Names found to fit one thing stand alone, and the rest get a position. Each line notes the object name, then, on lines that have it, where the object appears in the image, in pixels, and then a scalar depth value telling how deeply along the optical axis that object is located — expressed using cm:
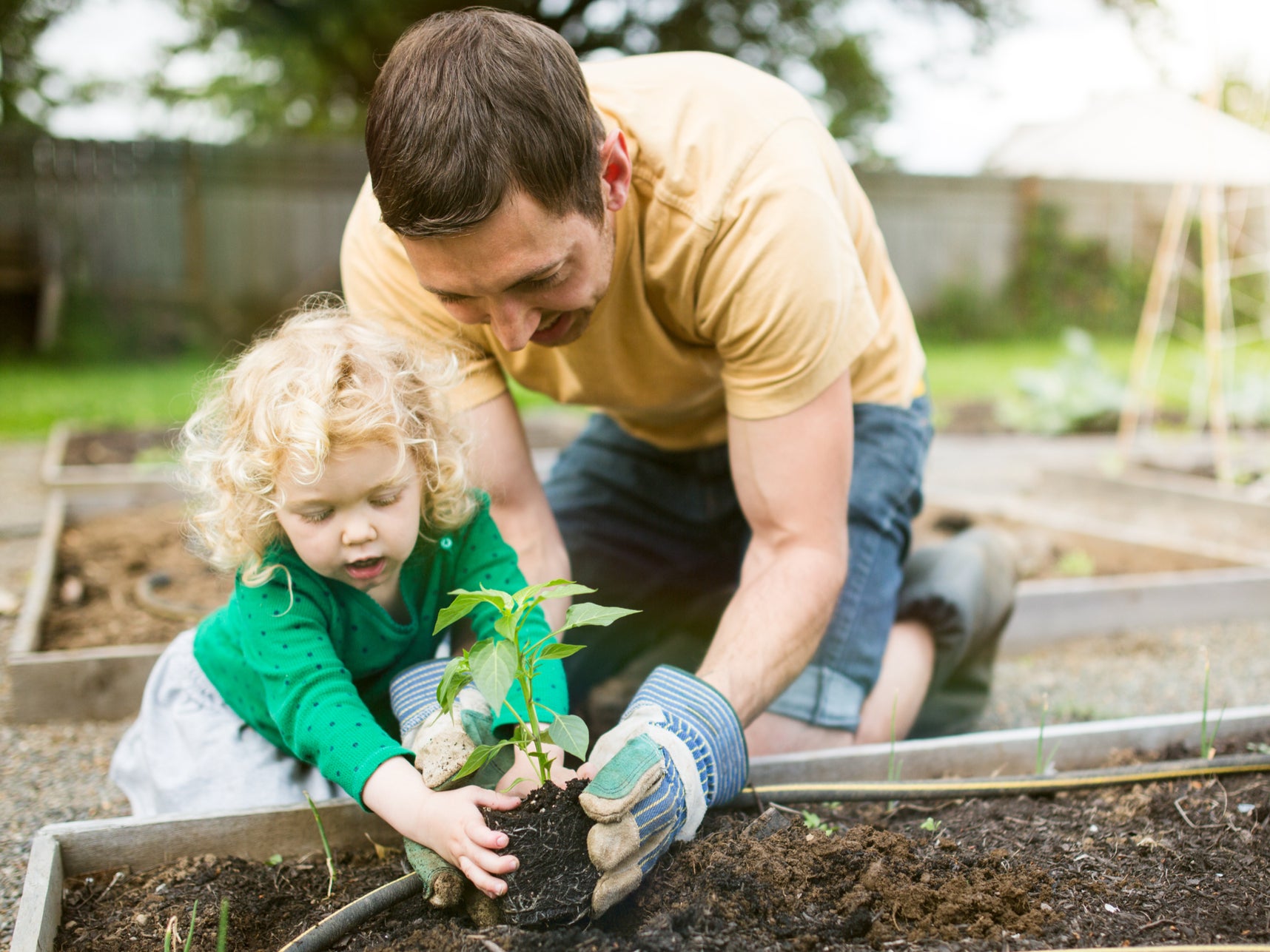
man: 157
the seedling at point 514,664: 128
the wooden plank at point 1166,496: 454
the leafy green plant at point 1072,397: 715
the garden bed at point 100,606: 256
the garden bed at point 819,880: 137
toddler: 154
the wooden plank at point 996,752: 196
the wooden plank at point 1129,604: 327
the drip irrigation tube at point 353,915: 140
